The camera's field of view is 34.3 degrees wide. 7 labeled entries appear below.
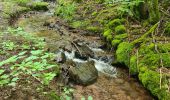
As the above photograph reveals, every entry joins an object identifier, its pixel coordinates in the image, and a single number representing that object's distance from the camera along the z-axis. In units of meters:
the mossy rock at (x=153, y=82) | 5.66
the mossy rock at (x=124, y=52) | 7.50
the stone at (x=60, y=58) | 6.61
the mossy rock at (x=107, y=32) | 9.36
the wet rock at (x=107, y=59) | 7.94
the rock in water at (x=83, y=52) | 7.79
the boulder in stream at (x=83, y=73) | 6.26
